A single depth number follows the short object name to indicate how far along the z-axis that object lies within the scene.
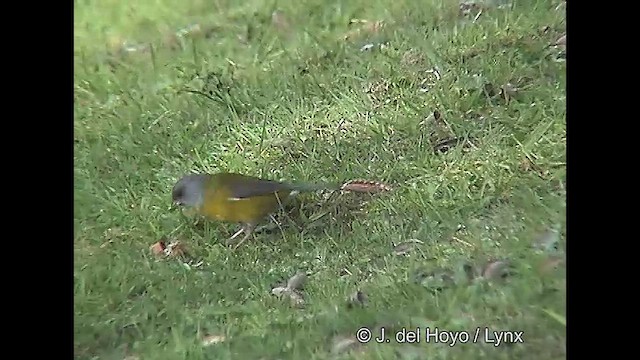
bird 8.94
